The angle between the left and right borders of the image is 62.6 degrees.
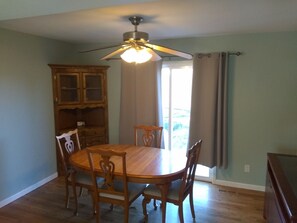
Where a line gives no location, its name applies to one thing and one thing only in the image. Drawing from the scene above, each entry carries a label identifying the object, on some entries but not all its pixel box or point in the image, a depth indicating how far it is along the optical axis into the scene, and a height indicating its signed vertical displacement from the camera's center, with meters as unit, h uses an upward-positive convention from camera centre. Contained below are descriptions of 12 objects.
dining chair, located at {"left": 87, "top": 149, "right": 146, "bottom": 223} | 2.38 -0.99
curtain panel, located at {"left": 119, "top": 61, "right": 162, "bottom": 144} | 3.95 -0.07
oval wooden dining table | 2.38 -0.78
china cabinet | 3.98 -0.09
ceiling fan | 2.27 +0.44
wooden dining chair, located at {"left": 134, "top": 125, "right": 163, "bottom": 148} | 3.54 -0.62
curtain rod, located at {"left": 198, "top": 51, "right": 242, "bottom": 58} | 3.48 +0.55
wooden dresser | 1.69 -0.76
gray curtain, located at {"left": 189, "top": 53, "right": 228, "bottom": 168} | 3.56 -0.22
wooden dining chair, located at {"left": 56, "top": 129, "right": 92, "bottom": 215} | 2.91 -1.02
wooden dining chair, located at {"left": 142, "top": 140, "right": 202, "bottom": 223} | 2.49 -1.03
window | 3.94 -0.21
